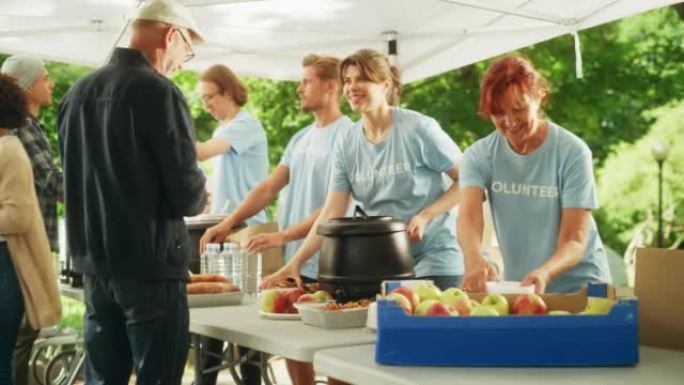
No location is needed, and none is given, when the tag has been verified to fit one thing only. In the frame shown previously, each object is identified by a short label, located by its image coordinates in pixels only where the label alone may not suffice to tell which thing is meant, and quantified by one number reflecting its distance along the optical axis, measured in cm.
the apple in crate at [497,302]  236
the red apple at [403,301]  230
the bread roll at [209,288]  370
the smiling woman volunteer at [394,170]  380
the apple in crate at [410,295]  239
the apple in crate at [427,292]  246
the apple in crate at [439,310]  227
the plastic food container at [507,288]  254
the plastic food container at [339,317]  291
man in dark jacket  290
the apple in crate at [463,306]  232
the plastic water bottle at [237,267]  411
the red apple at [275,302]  321
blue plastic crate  217
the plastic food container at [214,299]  368
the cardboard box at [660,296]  242
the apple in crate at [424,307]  230
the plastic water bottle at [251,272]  413
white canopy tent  604
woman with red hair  322
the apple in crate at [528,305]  238
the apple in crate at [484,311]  222
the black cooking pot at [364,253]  305
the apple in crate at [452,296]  238
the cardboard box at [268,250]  426
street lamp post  1350
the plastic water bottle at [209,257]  414
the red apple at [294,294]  322
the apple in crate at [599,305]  232
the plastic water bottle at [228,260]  410
